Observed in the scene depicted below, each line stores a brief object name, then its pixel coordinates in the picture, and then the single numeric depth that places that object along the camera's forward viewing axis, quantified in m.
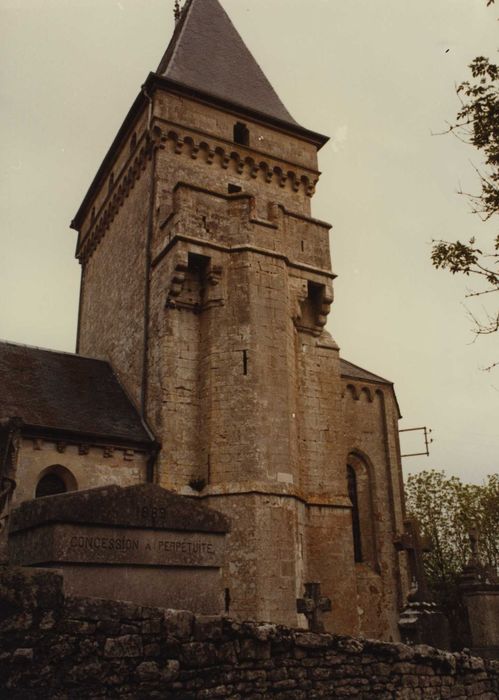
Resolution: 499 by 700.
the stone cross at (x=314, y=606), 12.90
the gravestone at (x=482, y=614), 13.76
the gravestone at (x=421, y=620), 12.21
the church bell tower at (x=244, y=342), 14.73
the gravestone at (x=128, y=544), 6.12
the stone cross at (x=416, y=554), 13.34
